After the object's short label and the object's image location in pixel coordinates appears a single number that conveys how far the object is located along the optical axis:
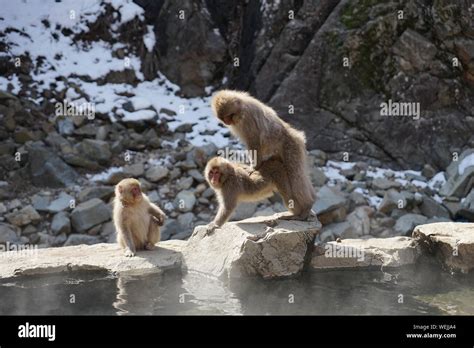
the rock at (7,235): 9.37
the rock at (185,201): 10.18
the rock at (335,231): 9.30
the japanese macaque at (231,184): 6.07
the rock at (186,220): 9.84
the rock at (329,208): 9.62
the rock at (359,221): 9.59
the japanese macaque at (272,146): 6.21
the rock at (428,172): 11.05
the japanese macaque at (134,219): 6.03
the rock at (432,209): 10.05
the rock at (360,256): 5.77
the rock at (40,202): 9.98
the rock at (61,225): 9.55
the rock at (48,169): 10.63
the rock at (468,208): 9.85
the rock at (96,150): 11.12
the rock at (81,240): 9.34
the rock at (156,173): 10.77
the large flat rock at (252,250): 5.36
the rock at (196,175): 10.78
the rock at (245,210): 9.95
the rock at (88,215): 9.59
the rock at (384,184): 10.68
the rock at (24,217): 9.73
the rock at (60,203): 9.93
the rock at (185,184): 10.64
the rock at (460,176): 10.38
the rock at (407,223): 9.54
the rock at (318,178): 10.57
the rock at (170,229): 9.56
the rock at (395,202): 10.10
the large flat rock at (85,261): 5.58
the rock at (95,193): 10.26
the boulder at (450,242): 5.53
